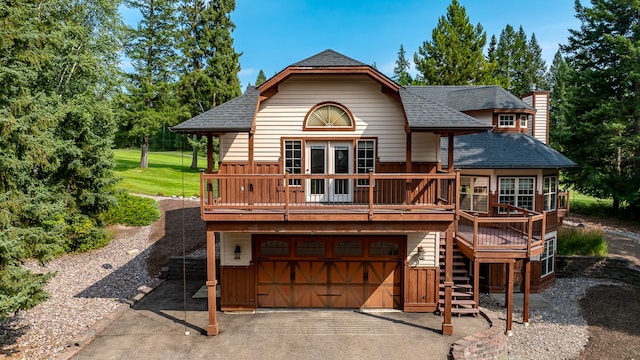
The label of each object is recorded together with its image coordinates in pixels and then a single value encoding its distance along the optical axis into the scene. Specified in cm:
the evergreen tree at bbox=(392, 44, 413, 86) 8894
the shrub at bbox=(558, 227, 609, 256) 1645
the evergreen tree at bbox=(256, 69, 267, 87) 10520
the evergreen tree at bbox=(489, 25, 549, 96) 4606
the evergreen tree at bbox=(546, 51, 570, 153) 3956
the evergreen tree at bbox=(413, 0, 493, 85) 3231
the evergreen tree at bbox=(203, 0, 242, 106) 3288
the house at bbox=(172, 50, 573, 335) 1063
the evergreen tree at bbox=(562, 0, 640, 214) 2236
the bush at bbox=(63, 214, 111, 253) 1591
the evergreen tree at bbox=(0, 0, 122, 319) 825
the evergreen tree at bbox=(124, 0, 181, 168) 3023
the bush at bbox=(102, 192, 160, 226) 1933
